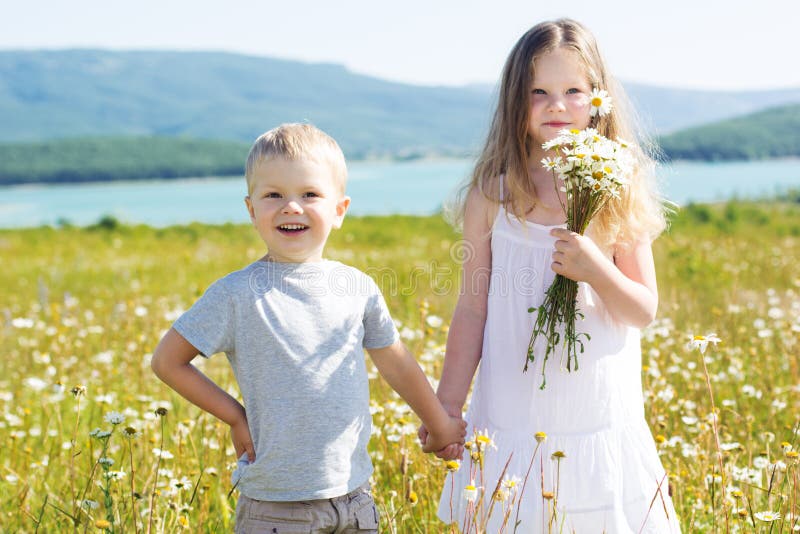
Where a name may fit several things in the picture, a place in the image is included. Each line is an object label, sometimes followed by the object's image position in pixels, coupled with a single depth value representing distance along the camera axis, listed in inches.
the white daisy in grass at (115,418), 91.6
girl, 97.3
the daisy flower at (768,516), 90.6
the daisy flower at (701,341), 82.5
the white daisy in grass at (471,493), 76.3
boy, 81.1
